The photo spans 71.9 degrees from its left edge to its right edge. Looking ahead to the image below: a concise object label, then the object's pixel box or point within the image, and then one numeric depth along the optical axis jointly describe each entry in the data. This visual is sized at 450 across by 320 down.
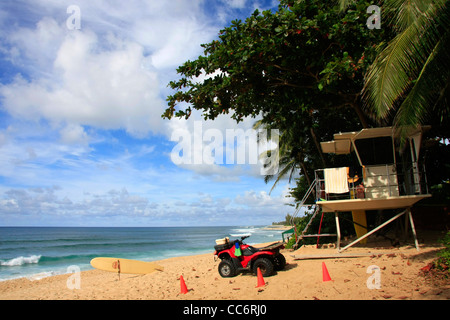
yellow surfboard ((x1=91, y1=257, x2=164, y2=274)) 12.90
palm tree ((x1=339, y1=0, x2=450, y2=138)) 6.48
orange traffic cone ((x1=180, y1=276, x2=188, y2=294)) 8.33
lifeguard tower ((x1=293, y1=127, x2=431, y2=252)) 10.25
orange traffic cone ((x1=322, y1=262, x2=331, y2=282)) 7.62
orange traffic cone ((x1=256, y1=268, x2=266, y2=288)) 8.05
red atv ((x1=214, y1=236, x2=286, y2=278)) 9.05
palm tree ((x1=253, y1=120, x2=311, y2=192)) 20.44
